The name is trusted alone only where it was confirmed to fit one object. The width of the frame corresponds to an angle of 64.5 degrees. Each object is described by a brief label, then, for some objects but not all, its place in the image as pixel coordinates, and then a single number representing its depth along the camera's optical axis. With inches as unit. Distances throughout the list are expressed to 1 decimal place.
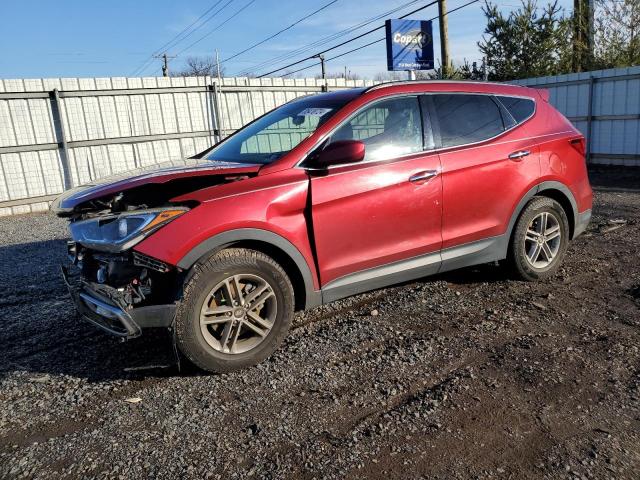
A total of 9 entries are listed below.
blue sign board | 689.0
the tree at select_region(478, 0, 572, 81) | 674.8
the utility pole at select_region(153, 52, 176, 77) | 1958.7
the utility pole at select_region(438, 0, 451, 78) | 743.1
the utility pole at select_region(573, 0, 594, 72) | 658.8
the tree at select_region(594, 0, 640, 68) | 633.6
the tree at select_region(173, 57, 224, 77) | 2687.0
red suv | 125.4
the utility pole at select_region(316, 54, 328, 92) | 1549.0
